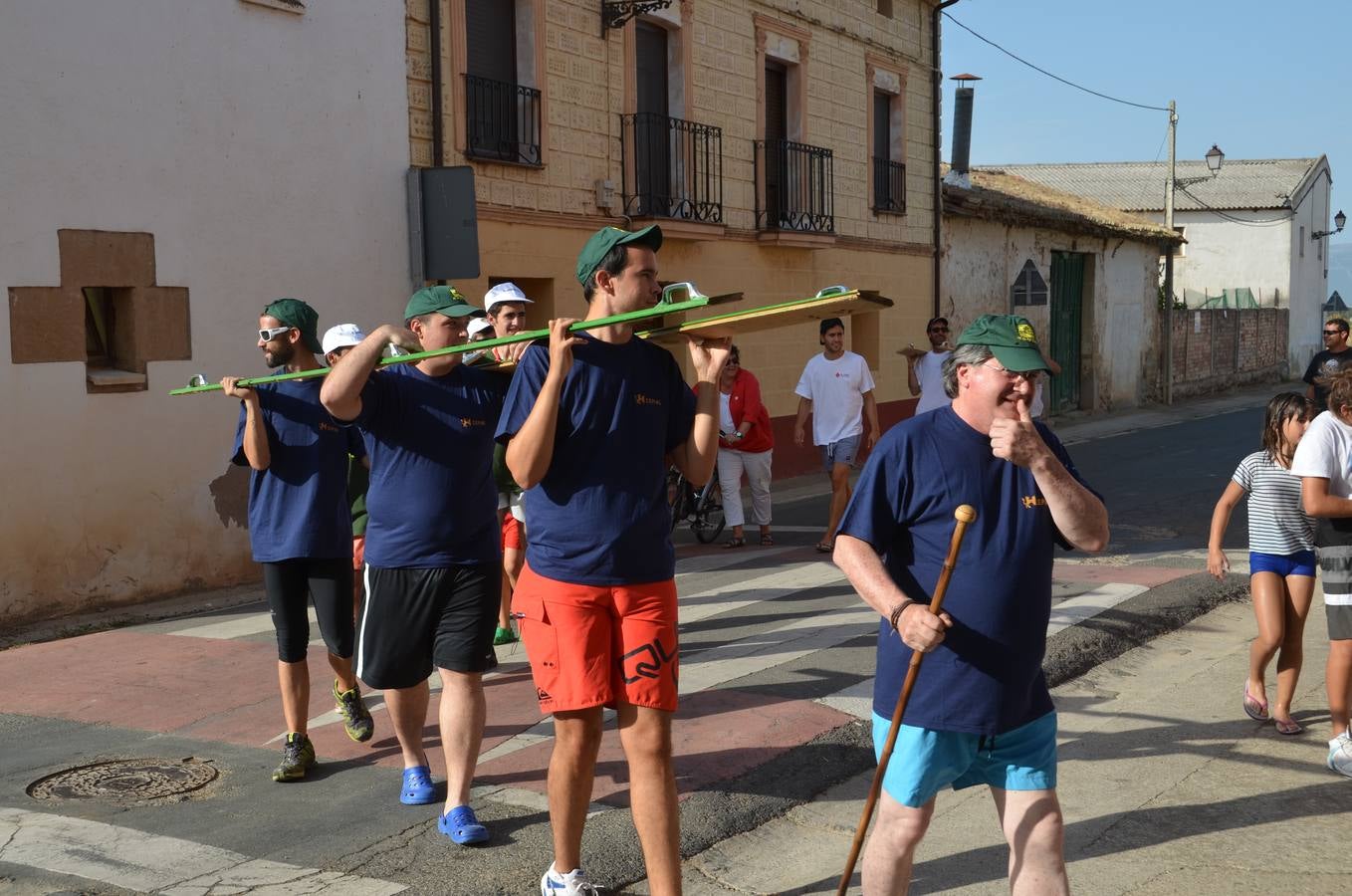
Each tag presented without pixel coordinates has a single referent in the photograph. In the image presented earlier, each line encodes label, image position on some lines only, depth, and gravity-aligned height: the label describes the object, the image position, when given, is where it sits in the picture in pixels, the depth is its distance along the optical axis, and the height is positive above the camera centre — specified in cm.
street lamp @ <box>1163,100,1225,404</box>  3045 +106
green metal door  2680 -28
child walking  590 -99
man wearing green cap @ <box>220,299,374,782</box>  542 -71
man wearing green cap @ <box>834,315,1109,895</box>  342 -67
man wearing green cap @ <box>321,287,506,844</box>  475 -74
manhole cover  536 -176
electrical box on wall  1195 +85
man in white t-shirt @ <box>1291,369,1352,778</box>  535 -77
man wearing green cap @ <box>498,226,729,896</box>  390 -63
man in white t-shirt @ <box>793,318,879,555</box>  1112 -67
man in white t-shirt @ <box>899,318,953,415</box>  1093 -44
